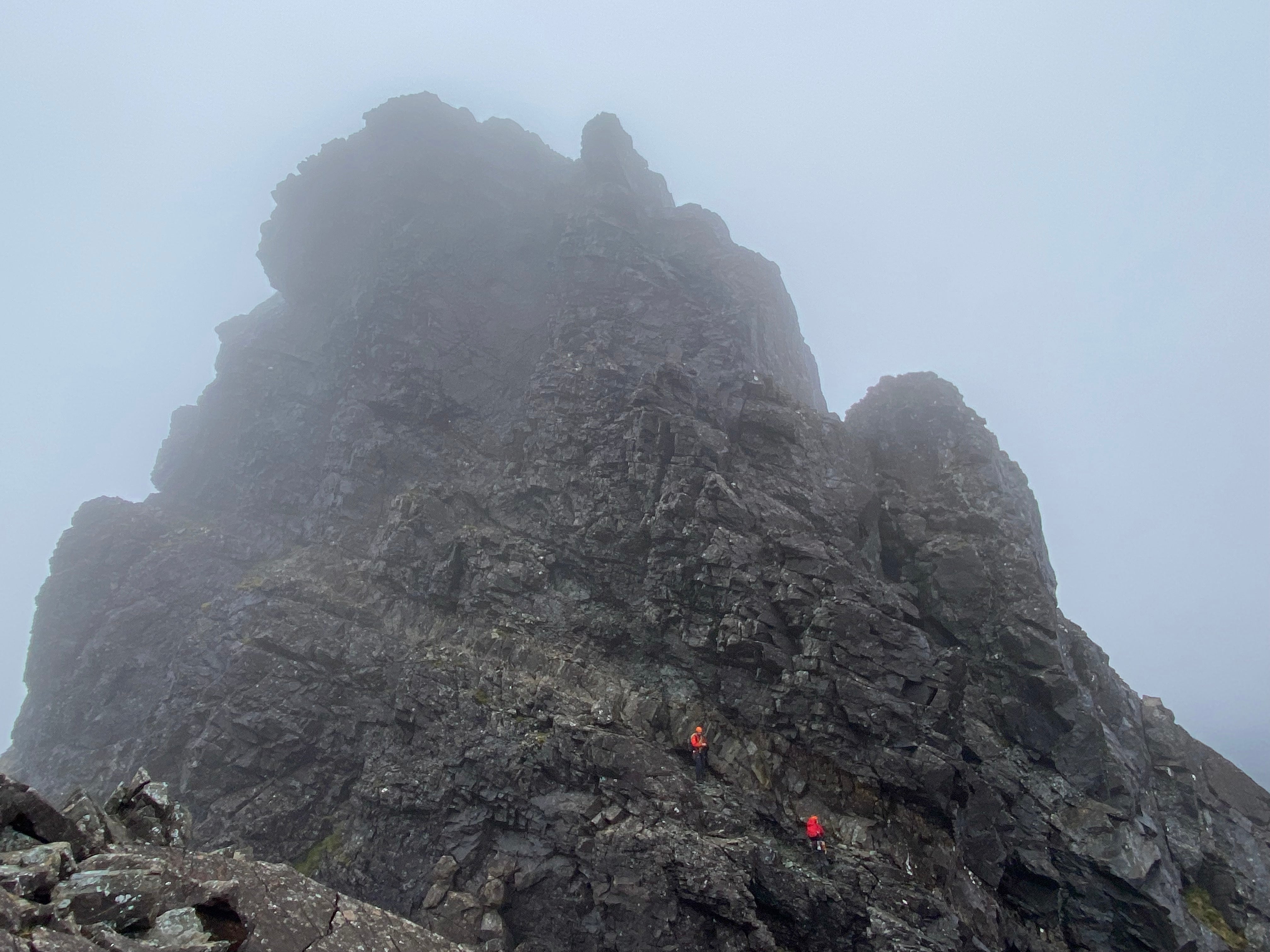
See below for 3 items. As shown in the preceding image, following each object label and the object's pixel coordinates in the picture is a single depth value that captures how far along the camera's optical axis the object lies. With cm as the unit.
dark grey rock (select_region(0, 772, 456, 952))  1084
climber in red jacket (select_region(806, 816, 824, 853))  2934
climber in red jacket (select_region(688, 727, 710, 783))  3244
